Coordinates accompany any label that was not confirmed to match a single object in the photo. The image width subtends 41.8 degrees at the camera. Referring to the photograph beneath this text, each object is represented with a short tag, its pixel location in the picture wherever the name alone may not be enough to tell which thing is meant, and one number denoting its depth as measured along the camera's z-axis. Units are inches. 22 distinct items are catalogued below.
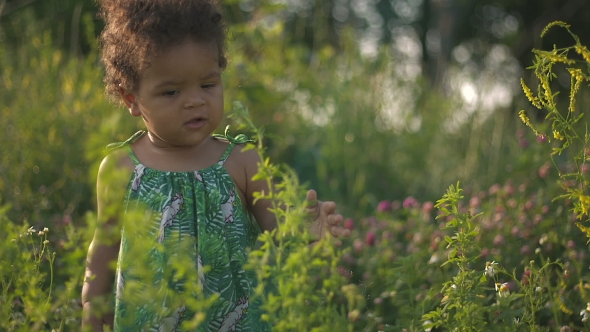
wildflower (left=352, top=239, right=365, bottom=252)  130.9
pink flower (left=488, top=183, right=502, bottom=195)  137.8
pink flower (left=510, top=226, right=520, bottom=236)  120.6
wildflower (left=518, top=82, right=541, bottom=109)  72.3
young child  84.1
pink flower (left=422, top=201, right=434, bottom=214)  125.8
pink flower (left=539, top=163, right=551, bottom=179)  143.0
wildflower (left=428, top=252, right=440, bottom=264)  107.8
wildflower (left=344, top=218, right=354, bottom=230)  138.4
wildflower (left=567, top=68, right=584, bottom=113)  71.9
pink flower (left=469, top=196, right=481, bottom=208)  133.1
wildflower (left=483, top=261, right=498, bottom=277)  80.7
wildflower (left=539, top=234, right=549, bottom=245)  109.9
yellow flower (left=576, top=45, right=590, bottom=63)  71.1
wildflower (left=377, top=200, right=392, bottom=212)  144.5
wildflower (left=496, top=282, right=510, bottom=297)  80.4
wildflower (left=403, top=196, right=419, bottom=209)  137.5
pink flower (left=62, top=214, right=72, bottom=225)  130.3
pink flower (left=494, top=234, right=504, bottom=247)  118.3
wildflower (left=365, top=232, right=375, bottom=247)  133.0
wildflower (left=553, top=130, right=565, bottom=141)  71.7
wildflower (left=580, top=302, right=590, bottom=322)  81.9
